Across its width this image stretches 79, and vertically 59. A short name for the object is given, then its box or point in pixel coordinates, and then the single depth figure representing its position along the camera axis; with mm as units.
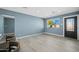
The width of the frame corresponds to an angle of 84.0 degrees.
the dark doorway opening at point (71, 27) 2737
